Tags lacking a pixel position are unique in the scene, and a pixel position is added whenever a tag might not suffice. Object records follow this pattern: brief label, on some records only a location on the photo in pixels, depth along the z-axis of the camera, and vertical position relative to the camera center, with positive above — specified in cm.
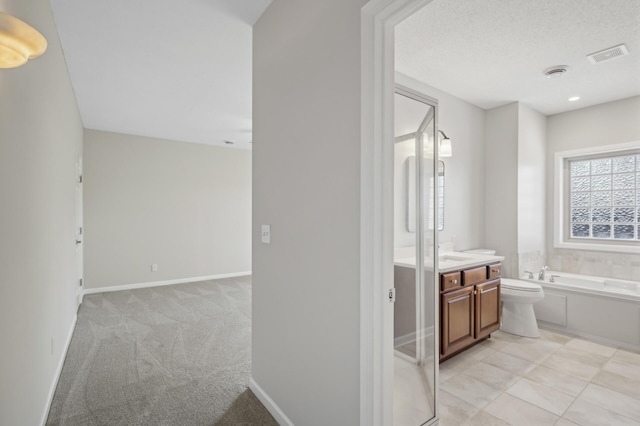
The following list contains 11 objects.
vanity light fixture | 336 +67
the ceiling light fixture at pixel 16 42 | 92 +51
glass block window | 397 +19
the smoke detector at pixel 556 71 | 316 +140
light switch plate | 216 -14
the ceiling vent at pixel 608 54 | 280 +140
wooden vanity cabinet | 273 -86
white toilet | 344 -103
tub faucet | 407 -77
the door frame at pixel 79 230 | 425 -22
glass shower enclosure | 191 -30
